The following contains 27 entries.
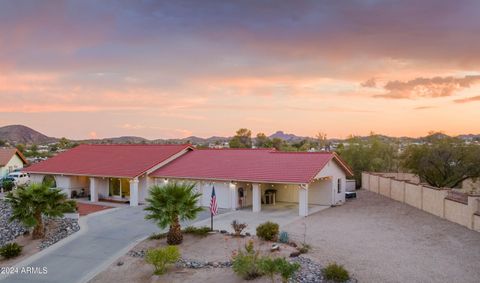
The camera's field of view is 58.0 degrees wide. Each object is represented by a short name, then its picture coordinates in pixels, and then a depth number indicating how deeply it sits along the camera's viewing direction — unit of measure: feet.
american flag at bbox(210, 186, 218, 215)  77.56
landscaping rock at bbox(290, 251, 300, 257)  60.85
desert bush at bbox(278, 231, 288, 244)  68.92
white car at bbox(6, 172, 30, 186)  159.11
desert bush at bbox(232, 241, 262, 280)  54.08
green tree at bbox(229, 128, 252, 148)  339.79
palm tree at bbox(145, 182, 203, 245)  69.97
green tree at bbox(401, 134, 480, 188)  121.21
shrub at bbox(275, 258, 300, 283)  49.06
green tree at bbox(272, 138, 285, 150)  284.98
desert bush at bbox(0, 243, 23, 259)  75.05
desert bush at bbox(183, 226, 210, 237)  76.28
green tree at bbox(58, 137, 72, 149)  423.23
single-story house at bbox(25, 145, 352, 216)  104.94
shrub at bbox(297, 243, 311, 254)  63.69
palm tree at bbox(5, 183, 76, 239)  83.30
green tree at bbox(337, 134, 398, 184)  167.32
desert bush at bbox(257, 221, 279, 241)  69.26
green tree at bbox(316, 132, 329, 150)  266.40
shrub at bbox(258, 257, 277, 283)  50.47
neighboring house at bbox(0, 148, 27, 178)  193.98
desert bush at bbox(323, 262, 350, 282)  52.43
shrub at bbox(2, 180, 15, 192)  153.99
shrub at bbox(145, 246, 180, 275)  59.26
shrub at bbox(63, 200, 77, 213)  87.79
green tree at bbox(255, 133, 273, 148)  314.84
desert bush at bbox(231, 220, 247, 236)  73.51
